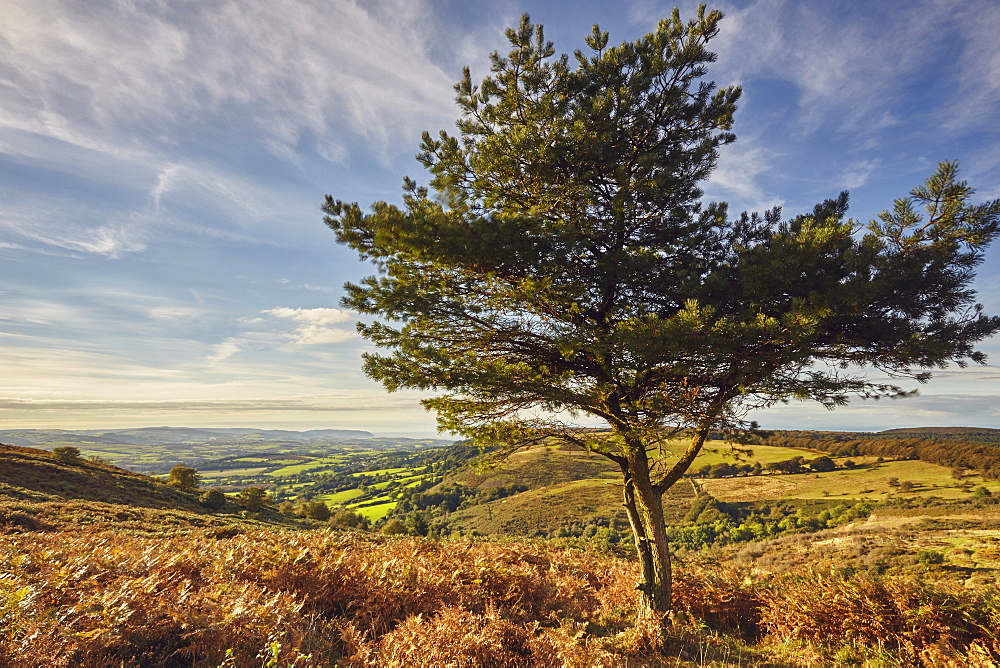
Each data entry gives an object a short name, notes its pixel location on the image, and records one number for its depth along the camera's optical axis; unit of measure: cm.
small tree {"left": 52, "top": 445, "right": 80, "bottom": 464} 3991
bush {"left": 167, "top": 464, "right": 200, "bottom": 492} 4950
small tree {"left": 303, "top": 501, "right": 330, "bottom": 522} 5672
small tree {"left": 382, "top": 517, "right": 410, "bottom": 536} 4688
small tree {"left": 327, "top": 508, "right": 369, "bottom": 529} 5230
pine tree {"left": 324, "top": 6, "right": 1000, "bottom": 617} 673
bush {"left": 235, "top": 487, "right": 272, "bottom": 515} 4681
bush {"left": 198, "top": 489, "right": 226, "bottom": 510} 4419
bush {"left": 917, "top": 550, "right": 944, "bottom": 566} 1594
